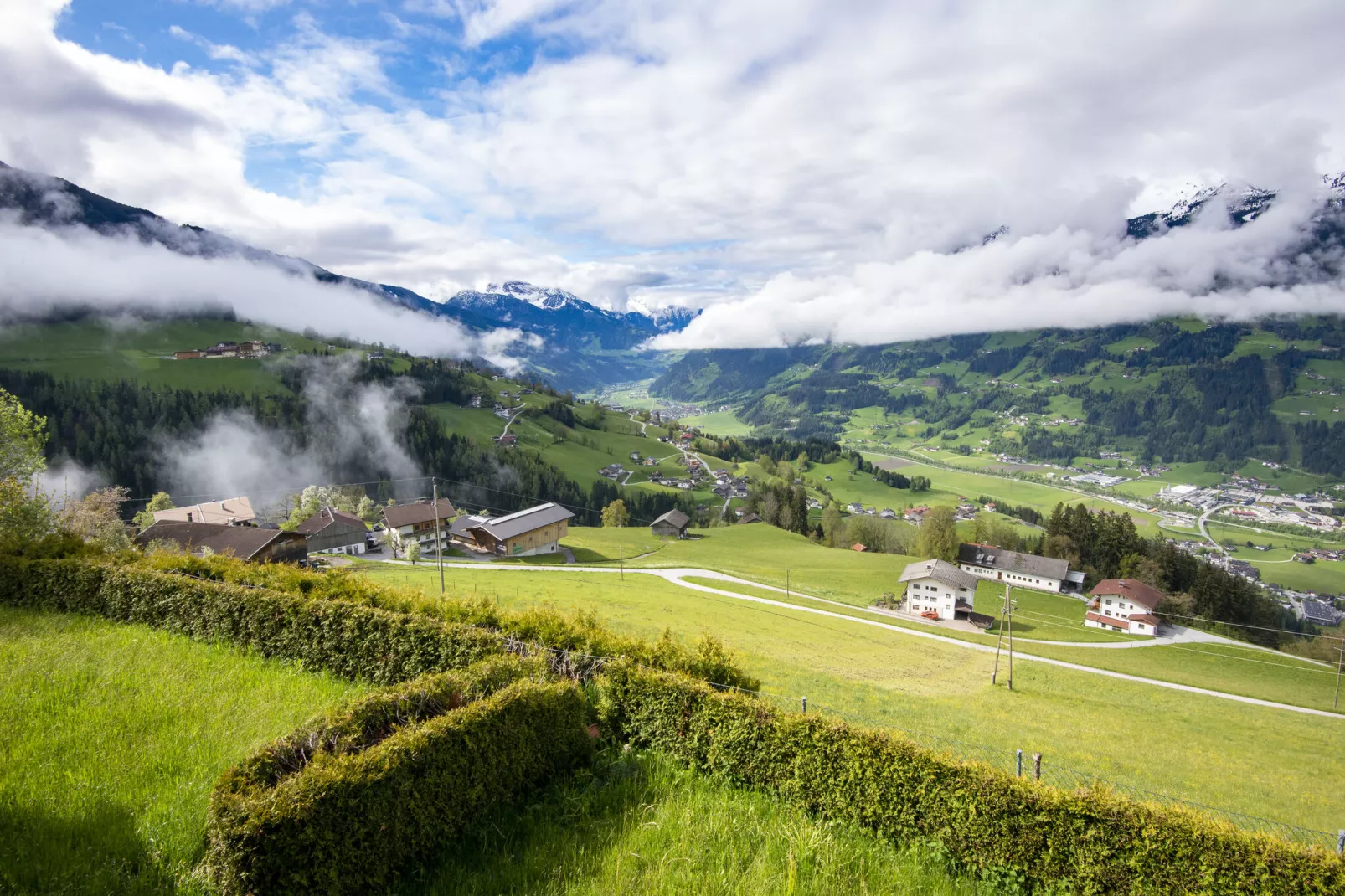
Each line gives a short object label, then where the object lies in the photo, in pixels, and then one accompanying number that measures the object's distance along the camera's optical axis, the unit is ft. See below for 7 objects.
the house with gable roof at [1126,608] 235.61
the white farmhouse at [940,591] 225.35
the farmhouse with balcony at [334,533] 245.88
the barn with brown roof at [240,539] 188.16
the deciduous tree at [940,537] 317.83
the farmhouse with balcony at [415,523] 275.18
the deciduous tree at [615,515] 400.88
